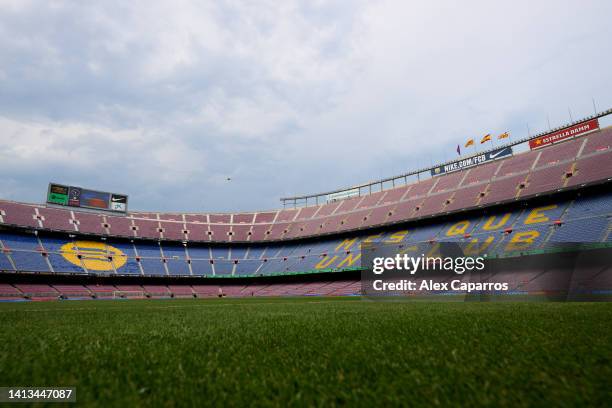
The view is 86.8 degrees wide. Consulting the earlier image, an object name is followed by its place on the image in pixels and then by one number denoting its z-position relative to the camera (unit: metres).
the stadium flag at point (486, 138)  42.36
